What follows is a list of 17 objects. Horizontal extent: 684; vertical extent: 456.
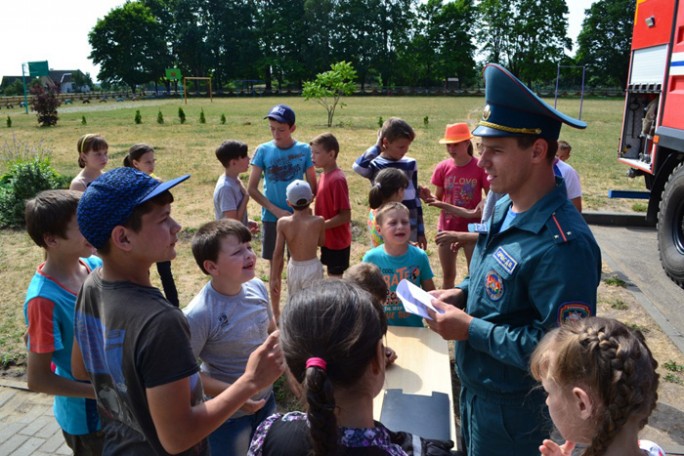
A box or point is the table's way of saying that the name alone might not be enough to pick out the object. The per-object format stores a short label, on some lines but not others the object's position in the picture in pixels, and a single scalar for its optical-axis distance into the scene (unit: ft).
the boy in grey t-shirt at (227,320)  8.18
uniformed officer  5.86
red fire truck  20.52
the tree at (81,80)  307.82
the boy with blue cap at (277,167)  16.34
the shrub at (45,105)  90.12
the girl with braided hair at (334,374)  3.93
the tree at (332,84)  90.33
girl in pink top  15.83
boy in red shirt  15.05
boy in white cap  13.42
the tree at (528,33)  223.71
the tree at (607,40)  197.98
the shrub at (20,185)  29.43
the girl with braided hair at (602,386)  4.42
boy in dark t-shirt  4.77
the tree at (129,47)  226.17
